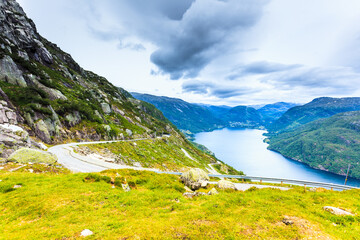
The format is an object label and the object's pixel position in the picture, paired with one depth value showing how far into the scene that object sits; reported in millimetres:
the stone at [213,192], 14141
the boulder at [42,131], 38375
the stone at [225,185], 16516
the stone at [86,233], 7689
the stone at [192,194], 13752
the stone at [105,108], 103762
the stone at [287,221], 8820
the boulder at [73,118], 56131
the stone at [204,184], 17698
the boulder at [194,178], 17969
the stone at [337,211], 9745
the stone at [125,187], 14688
